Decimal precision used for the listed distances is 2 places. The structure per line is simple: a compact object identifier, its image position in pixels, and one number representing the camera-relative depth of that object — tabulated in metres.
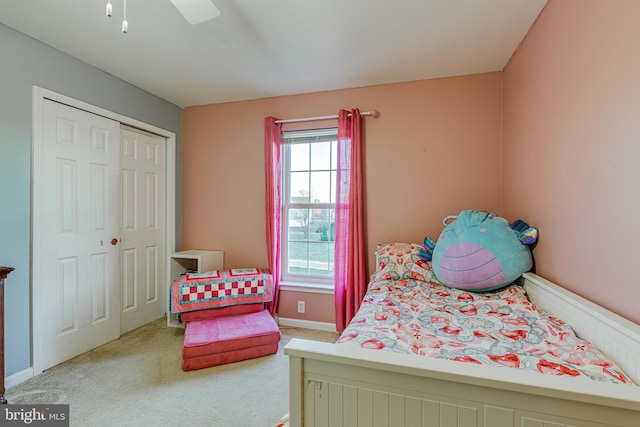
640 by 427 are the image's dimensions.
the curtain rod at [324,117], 2.62
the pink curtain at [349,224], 2.59
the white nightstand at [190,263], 2.85
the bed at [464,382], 0.65
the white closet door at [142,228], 2.70
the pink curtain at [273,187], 2.82
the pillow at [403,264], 2.05
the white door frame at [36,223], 1.97
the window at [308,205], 2.86
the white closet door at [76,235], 2.05
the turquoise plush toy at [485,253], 1.68
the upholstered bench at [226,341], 2.06
